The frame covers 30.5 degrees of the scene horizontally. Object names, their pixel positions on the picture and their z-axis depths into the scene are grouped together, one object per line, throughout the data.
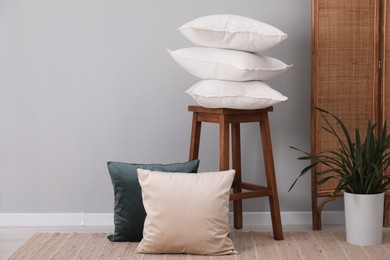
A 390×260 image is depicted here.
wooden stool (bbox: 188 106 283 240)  3.60
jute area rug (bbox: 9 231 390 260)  3.45
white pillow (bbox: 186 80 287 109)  3.49
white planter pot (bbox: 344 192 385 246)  3.60
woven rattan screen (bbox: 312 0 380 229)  3.88
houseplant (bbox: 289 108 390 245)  3.59
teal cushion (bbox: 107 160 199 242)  3.61
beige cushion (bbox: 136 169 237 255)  3.39
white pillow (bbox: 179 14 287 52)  3.49
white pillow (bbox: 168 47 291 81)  3.49
